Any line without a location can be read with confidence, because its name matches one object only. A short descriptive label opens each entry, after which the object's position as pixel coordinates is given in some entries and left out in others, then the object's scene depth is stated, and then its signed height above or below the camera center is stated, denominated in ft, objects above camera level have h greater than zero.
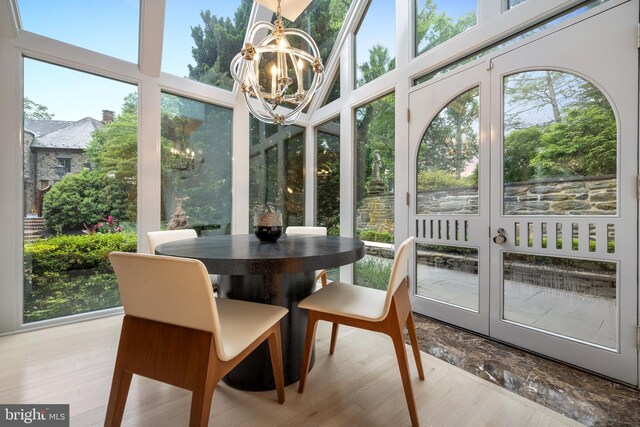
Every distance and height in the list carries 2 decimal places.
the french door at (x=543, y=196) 5.15 +0.41
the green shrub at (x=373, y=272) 10.12 -2.31
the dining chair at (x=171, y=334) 3.13 -1.55
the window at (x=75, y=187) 7.65 +0.86
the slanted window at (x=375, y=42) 9.93 +6.80
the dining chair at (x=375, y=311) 4.19 -1.64
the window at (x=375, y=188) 9.77 +1.01
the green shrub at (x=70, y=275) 7.69 -1.84
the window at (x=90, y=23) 7.48 +5.74
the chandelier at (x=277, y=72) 5.88 +3.27
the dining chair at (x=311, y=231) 8.39 -0.55
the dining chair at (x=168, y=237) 6.87 -0.62
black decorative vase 6.07 -0.27
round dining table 4.27 -1.35
